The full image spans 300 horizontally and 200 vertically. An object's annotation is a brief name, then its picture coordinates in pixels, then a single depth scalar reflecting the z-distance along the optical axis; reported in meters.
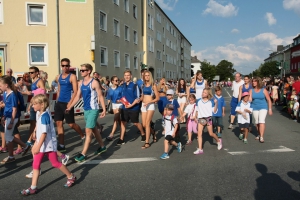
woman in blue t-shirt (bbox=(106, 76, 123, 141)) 7.79
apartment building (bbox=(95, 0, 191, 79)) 22.91
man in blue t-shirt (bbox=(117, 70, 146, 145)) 6.80
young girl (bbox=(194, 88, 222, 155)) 6.09
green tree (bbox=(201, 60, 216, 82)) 96.00
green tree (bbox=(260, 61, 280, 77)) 78.09
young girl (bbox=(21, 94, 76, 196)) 3.79
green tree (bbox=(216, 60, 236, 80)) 130.50
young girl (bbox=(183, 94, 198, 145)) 6.96
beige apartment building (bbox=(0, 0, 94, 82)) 19.38
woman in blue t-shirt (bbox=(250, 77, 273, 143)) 7.20
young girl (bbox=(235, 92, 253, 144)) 7.13
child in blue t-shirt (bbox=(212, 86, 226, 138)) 7.71
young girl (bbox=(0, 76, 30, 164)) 5.32
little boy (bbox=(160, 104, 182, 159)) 5.74
